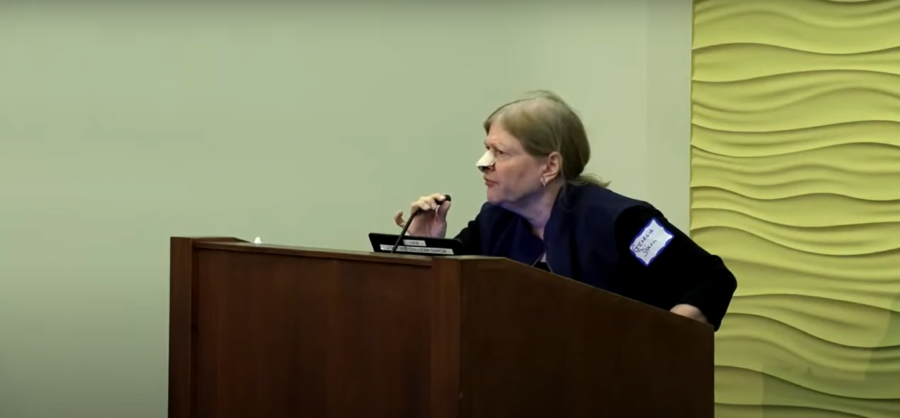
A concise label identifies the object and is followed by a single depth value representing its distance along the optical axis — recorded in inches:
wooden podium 350.7
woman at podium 378.4
